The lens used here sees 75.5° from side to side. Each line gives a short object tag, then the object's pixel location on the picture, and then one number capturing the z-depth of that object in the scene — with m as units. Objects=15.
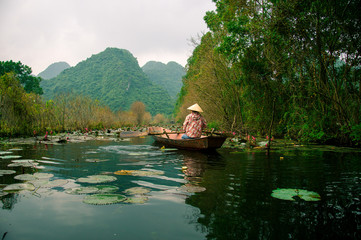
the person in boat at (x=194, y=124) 8.70
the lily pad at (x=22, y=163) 4.79
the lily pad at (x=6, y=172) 4.22
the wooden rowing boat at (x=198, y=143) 7.81
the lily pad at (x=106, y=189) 3.31
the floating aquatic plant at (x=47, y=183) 3.50
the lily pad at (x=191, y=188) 3.48
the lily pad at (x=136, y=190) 3.35
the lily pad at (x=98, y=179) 3.82
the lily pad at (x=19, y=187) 3.24
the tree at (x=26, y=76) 40.58
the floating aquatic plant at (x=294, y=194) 2.99
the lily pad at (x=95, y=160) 6.36
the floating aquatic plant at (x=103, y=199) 2.77
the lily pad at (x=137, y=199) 2.96
